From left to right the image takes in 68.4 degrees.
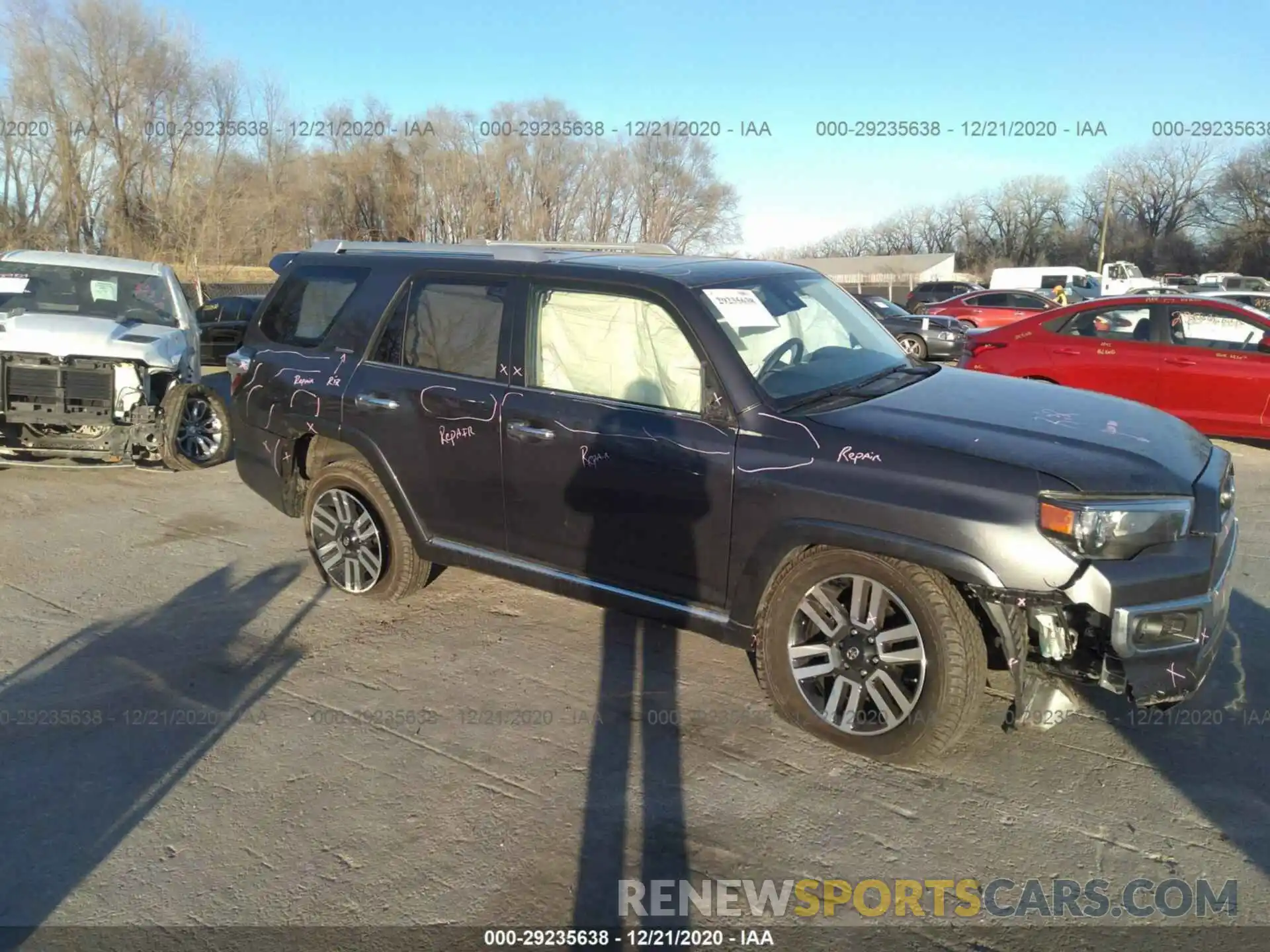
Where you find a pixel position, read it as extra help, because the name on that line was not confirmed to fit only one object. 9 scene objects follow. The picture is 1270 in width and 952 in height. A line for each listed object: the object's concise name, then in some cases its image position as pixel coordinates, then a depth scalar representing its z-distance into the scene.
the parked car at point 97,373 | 8.00
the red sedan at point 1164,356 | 8.76
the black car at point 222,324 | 17.69
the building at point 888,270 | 66.00
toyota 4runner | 3.29
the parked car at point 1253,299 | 17.17
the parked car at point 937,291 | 36.44
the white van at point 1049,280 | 39.91
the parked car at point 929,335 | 19.38
